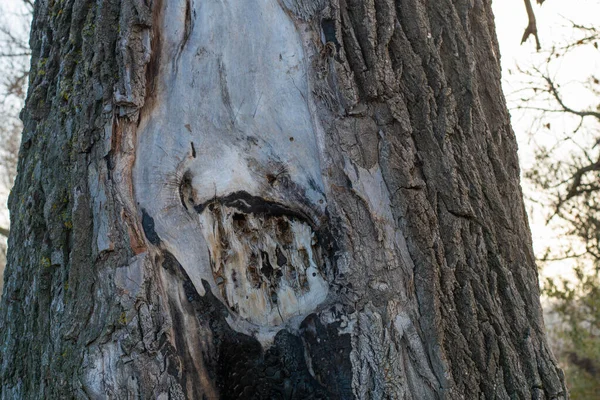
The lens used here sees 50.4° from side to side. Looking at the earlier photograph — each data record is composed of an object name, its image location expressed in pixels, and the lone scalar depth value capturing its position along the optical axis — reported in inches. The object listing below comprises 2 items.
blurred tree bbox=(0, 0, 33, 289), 371.9
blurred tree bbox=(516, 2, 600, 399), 346.3
